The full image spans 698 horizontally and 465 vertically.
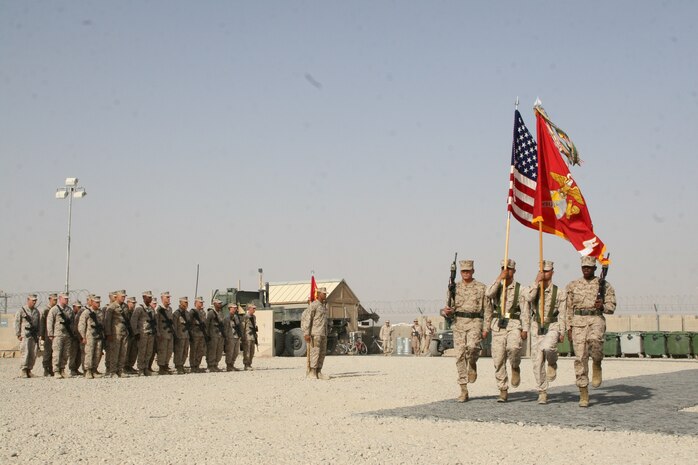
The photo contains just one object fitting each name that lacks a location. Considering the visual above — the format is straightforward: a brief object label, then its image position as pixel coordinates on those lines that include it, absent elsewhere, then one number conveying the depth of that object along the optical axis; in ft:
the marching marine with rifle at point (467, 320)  37.70
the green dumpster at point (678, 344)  95.55
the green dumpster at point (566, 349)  98.58
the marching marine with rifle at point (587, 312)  35.68
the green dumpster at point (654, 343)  96.78
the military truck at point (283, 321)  102.63
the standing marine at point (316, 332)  57.11
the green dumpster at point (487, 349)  103.14
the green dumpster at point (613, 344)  99.55
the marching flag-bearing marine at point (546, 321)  36.68
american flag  41.14
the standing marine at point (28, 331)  57.41
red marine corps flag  40.34
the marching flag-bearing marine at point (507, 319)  37.60
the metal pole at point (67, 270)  114.52
